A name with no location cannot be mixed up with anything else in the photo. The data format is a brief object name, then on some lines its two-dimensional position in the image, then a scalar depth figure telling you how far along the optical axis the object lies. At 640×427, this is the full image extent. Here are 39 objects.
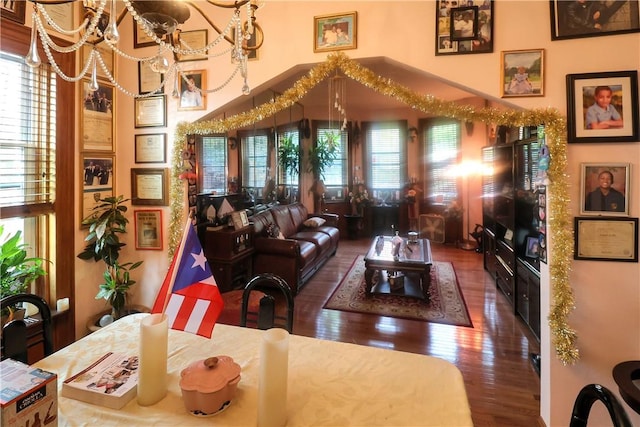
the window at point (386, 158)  7.50
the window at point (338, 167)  7.57
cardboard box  0.82
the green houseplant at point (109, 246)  2.61
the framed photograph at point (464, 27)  2.09
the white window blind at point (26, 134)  2.18
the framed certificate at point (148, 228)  2.86
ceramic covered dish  1.00
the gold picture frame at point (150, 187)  2.80
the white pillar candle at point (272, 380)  0.95
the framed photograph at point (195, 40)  2.63
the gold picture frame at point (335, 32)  2.30
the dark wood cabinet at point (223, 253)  3.57
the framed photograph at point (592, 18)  1.85
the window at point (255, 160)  4.81
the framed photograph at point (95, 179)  2.64
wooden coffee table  3.87
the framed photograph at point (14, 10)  2.05
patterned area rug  3.53
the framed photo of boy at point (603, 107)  1.85
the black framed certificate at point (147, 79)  2.75
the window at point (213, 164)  3.55
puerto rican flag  1.18
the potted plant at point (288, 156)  6.12
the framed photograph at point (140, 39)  2.75
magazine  1.07
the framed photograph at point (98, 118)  2.61
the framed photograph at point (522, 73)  1.99
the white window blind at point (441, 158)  6.92
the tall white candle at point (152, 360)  1.05
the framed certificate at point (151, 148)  2.78
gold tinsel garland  1.91
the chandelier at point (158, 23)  1.12
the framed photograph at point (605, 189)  1.87
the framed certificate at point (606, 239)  1.88
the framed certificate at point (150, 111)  2.76
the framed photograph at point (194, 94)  2.64
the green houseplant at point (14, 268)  2.05
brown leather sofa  4.11
